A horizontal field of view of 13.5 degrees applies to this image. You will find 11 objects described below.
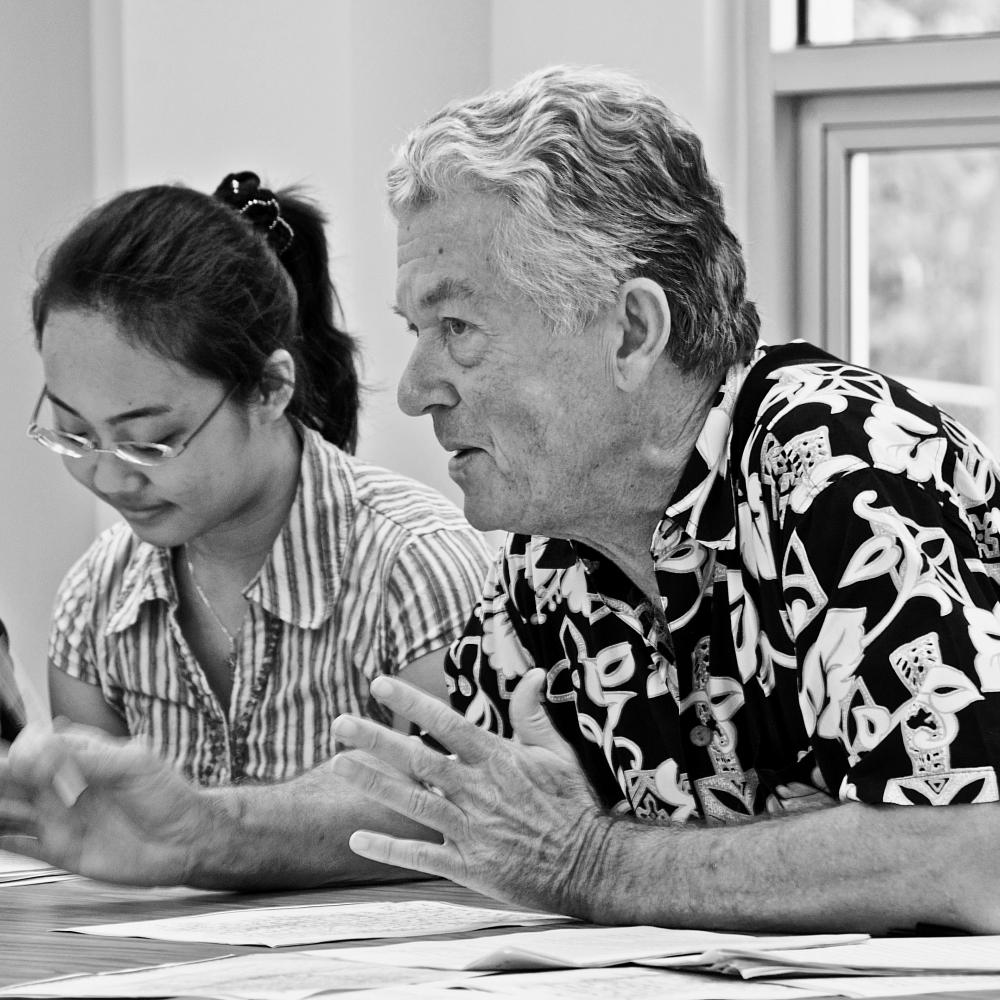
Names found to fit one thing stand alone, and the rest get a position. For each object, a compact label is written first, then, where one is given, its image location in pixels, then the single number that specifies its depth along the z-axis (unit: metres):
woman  2.80
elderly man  2.29
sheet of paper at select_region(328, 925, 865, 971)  2.18
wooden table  2.25
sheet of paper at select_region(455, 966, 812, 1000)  2.13
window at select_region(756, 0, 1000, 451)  3.33
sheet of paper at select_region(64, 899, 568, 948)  2.30
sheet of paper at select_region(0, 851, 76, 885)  2.54
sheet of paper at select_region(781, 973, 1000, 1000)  2.13
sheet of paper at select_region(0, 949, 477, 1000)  2.14
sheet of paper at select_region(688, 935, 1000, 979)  2.16
